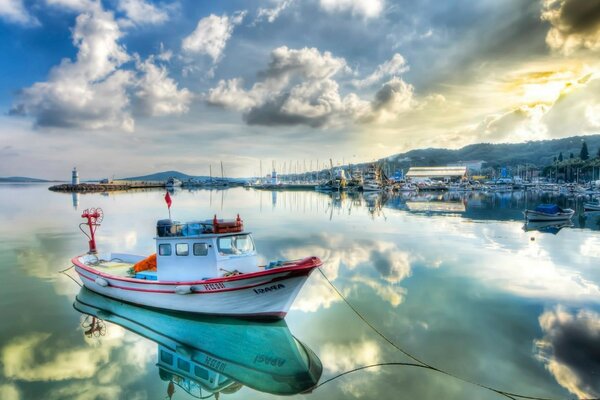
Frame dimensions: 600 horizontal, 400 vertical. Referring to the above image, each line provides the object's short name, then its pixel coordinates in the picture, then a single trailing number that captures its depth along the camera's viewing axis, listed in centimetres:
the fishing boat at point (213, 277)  1360
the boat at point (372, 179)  13638
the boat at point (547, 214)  4475
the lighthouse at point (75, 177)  15788
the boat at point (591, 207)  5870
